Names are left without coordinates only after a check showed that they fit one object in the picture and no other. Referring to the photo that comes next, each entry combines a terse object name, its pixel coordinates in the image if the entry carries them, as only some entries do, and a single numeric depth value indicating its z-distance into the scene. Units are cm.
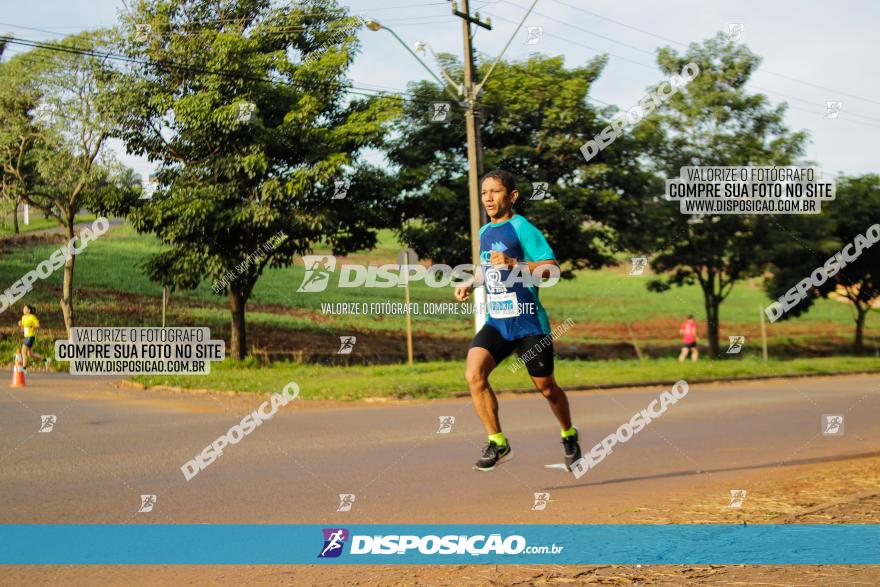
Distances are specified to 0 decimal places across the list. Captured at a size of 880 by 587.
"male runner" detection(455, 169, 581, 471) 595
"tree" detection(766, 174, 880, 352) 3656
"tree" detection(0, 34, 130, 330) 2488
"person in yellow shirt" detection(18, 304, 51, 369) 2219
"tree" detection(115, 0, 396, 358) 2352
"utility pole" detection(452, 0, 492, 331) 1861
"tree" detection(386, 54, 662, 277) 3231
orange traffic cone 1792
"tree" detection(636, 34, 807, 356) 3416
